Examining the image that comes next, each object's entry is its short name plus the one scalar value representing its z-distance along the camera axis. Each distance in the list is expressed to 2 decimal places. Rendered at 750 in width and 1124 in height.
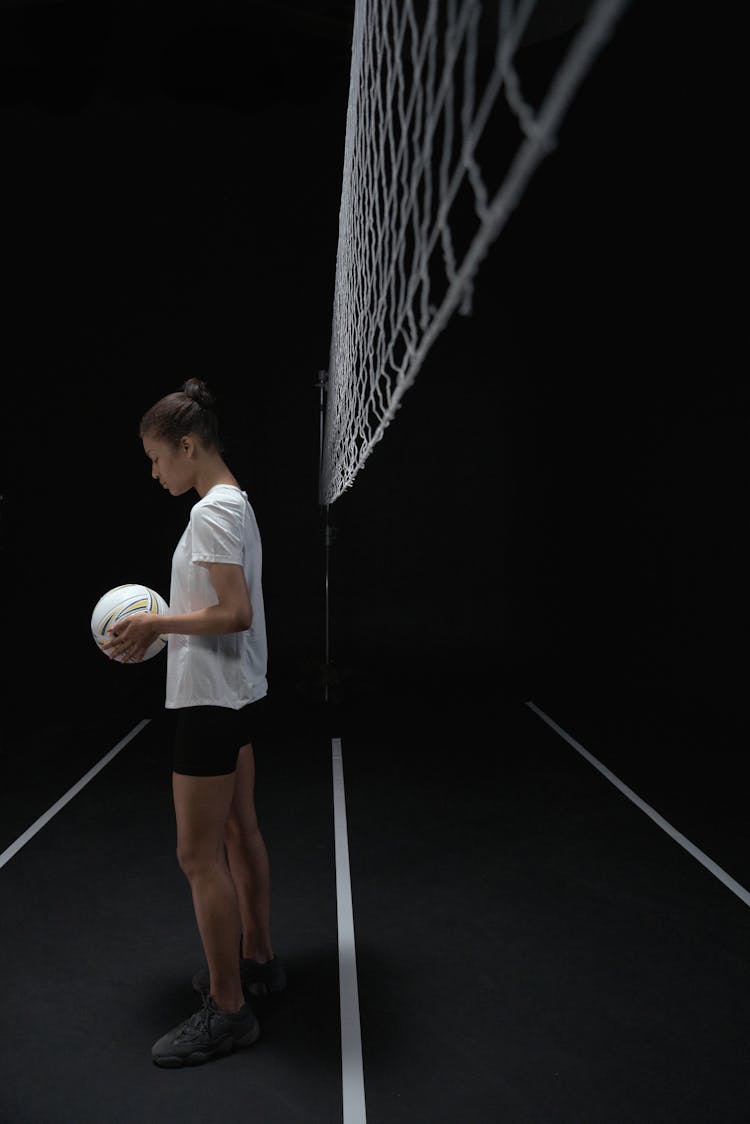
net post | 5.20
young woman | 1.67
